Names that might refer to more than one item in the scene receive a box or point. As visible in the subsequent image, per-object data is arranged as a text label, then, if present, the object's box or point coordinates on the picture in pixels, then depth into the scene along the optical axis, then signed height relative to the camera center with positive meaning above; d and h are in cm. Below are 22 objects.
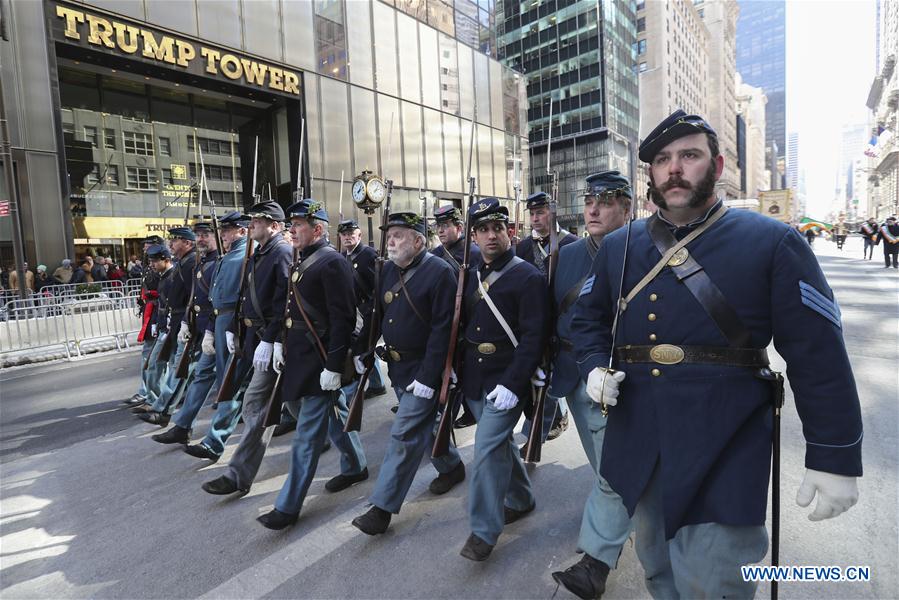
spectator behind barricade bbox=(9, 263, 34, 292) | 1293 -7
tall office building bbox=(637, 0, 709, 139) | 7481 +3022
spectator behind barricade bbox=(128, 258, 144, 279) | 1616 +6
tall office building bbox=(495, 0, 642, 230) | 5734 +2092
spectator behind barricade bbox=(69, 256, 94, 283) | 1375 +8
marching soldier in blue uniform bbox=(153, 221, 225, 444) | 505 -74
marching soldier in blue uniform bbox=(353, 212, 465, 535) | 335 -60
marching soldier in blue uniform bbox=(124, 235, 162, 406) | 643 -73
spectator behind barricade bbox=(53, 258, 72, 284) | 1359 +7
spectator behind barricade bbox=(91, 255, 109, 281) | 1511 +7
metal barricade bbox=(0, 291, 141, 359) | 979 -94
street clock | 1078 +152
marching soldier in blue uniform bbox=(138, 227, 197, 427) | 590 -45
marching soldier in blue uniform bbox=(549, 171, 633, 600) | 259 -90
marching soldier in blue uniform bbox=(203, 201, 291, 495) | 392 -50
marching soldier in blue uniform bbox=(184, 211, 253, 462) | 475 -59
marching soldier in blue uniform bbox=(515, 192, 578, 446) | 495 +14
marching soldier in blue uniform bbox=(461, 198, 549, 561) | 304 -65
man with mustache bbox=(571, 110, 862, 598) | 170 -43
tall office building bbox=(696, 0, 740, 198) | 10844 +3713
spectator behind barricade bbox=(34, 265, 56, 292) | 1314 -8
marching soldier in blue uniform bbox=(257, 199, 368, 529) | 369 -61
